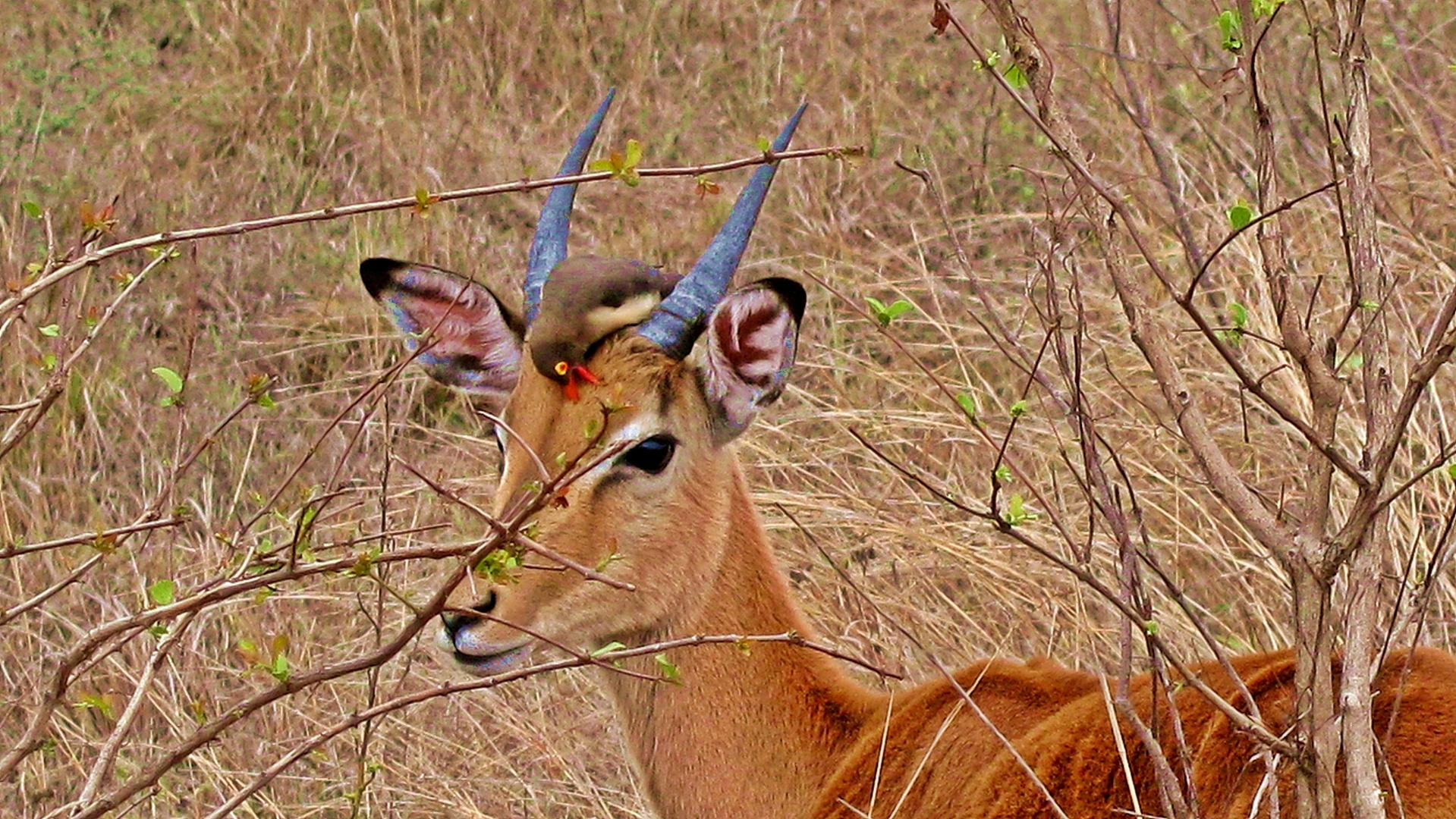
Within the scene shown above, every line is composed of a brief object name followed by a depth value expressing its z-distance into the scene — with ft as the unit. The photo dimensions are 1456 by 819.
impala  25.54
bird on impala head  27.71
